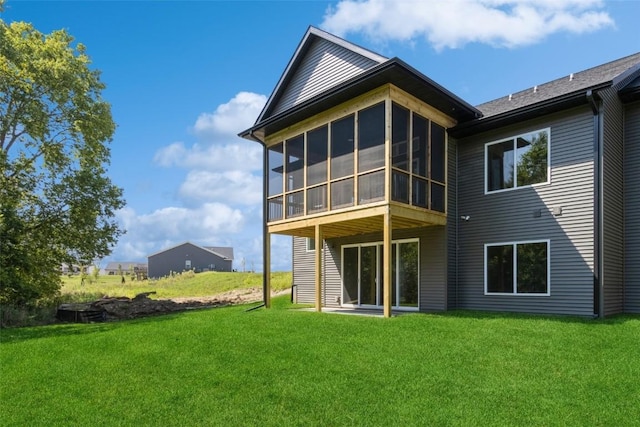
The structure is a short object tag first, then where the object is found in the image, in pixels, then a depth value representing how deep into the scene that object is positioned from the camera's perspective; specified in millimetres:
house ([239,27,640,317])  9297
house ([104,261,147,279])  66406
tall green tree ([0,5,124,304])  17156
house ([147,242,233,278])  56312
